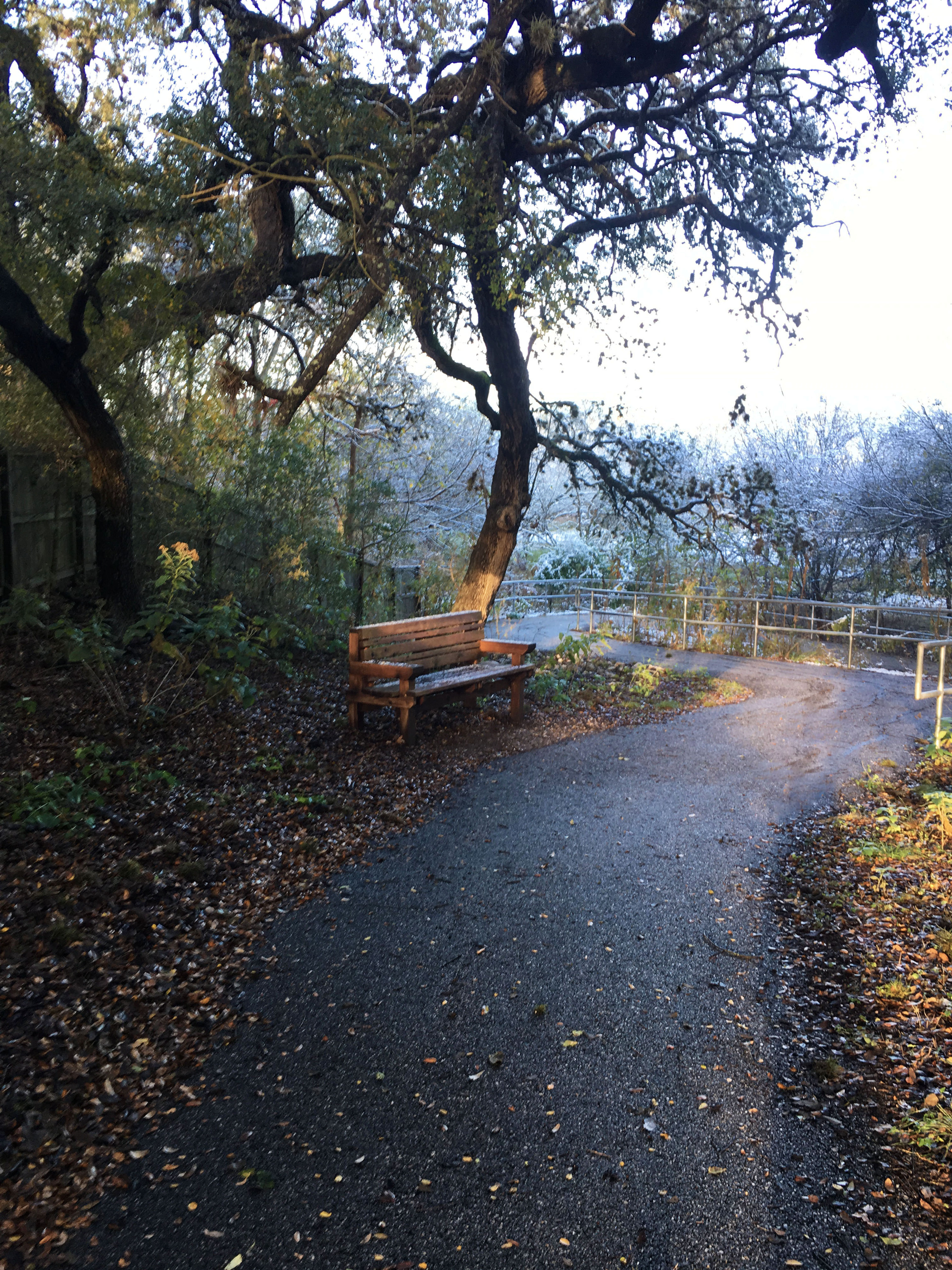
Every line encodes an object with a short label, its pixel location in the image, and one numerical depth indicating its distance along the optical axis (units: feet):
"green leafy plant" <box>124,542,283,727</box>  20.58
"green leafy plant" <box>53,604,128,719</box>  19.33
